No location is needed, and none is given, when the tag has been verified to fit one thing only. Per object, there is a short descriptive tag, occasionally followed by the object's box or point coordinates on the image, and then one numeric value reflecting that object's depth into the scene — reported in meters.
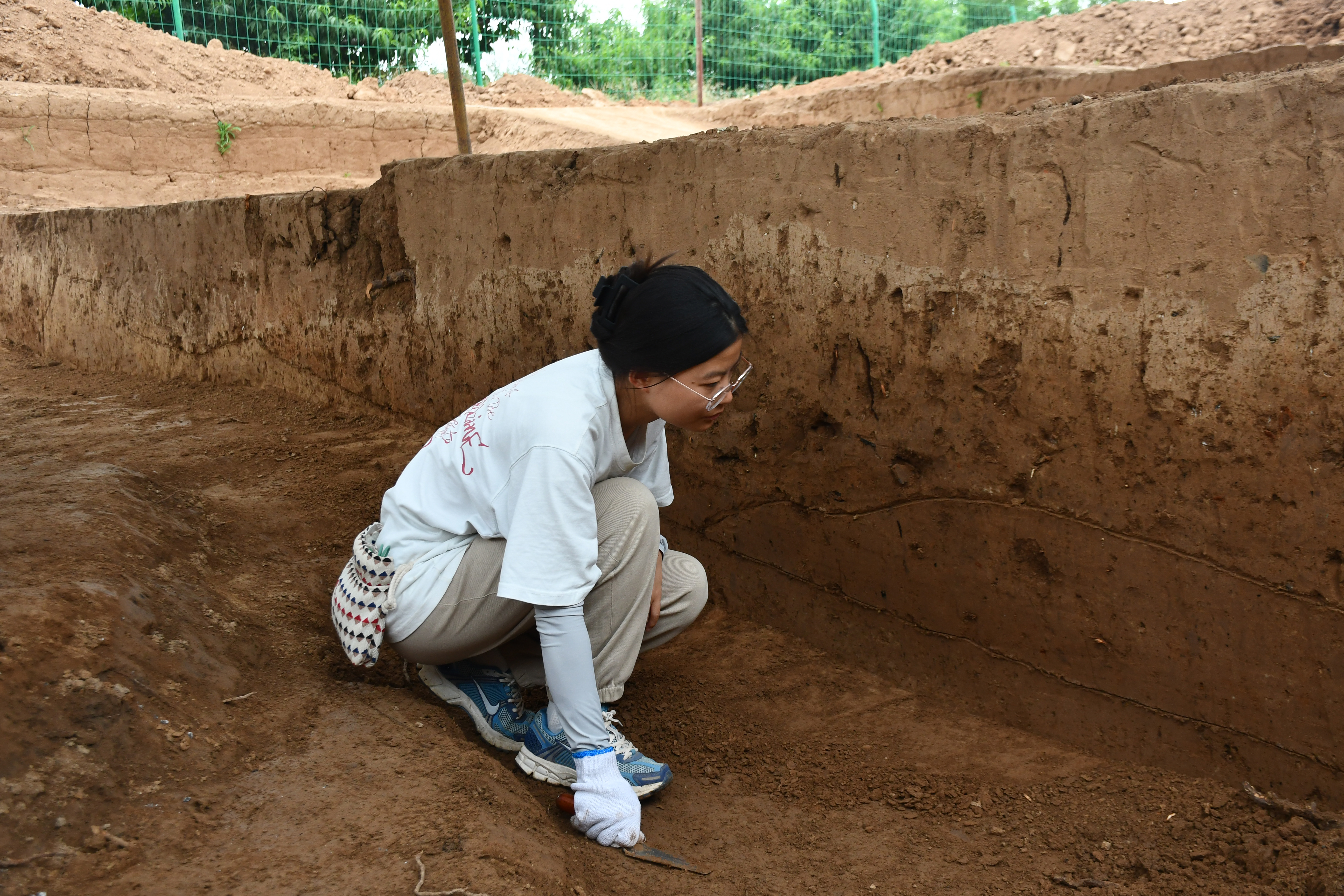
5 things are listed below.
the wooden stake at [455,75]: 4.06
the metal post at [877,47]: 11.57
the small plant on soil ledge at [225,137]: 8.18
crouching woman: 1.65
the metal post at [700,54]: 10.67
